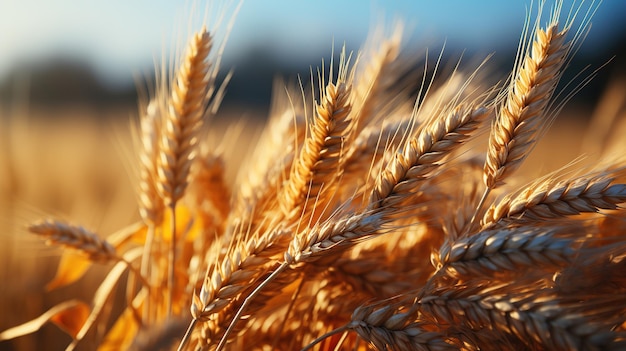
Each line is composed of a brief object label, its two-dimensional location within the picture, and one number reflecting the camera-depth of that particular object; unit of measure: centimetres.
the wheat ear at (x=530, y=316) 46
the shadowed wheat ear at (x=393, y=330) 48
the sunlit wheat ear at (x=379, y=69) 68
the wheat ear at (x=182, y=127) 57
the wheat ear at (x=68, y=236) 57
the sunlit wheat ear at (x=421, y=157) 50
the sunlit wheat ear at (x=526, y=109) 51
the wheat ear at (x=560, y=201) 49
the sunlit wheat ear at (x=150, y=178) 60
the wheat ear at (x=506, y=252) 48
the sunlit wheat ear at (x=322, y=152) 52
